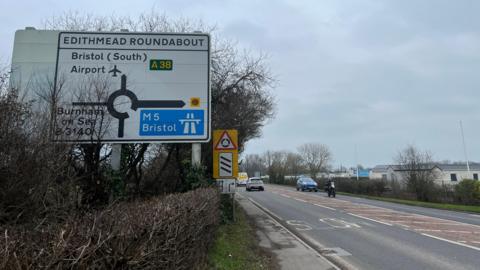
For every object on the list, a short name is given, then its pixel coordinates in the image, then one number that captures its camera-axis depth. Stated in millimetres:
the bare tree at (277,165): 89375
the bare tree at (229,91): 15344
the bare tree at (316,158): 100875
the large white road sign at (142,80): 9508
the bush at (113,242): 2396
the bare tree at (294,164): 100062
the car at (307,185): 50062
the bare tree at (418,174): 34125
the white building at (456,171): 76562
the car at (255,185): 51250
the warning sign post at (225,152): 12602
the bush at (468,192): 28775
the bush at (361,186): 41466
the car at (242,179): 75325
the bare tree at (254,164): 129250
